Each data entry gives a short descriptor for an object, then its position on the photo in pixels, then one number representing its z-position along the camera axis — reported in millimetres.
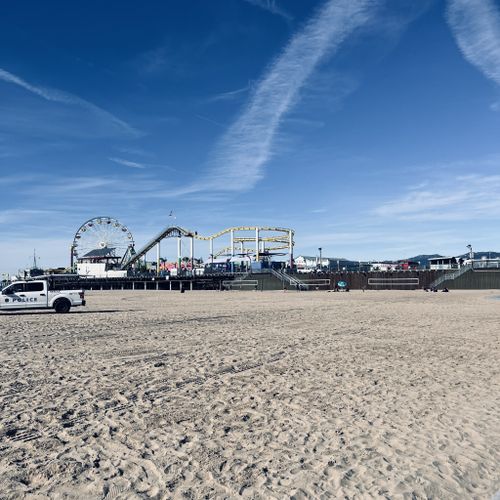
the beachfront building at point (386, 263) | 124819
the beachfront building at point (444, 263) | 70688
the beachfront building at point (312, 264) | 88288
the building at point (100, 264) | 113481
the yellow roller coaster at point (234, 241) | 111062
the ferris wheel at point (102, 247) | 121562
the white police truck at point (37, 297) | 26453
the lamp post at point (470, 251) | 80175
